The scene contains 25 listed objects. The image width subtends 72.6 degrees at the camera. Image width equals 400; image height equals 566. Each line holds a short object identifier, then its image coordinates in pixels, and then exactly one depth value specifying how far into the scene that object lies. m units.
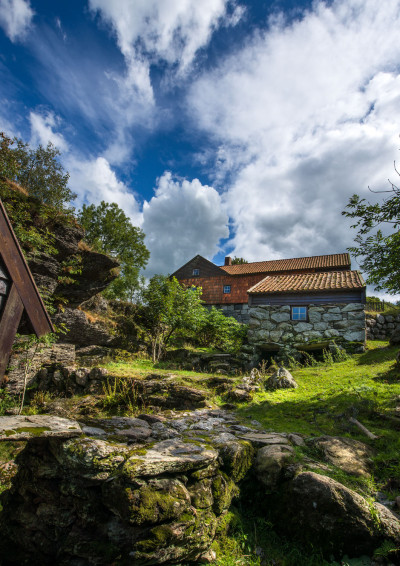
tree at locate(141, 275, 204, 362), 13.30
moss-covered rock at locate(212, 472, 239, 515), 2.99
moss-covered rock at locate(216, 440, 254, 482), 3.34
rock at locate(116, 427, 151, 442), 3.78
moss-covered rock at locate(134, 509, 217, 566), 2.34
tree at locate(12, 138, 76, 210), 20.66
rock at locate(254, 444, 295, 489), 3.17
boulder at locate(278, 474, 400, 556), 2.52
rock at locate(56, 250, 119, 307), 12.44
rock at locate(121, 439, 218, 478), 2.62
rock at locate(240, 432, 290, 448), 3.89
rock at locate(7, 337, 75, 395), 10.26
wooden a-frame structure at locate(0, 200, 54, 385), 2.91
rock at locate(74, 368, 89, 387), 9.76
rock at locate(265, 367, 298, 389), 7.86
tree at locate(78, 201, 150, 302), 30.84
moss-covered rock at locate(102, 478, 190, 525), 2.40
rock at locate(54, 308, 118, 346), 12.73
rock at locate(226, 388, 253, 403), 7.00
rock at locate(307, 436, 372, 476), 3.37
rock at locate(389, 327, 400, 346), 11.47
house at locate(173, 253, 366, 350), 11.84
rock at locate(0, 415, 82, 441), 2.95
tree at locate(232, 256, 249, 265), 41.66
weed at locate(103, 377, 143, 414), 7.47
